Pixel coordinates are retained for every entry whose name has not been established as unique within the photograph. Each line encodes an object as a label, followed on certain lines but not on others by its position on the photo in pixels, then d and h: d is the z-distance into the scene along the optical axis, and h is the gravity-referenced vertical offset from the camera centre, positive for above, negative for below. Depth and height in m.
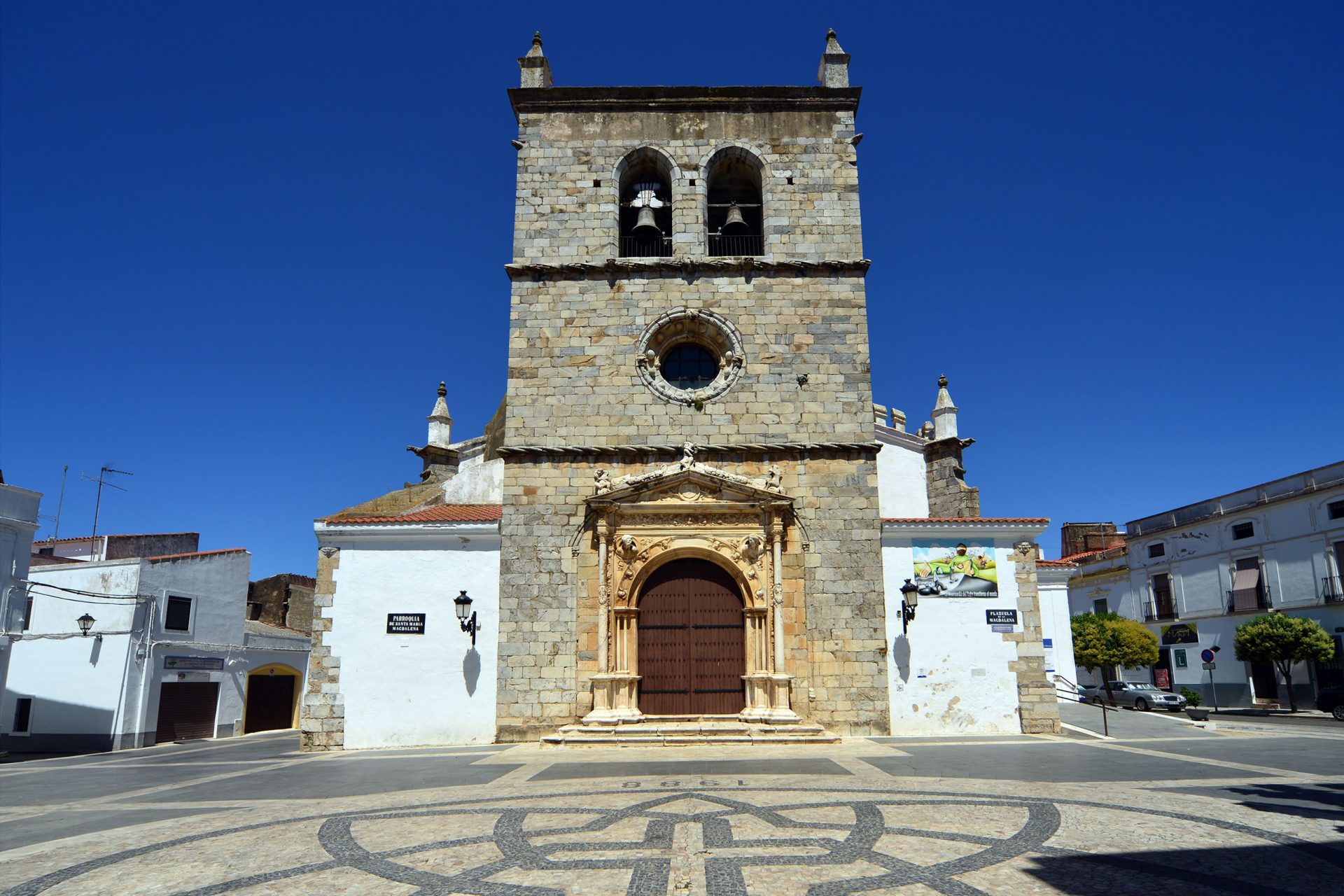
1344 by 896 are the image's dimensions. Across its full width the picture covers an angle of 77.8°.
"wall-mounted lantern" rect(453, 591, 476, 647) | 14.66 +0.44
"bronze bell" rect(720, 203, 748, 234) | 16.92 +8.28
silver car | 28.11 -2.03
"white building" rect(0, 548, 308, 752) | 19.75 -0.39
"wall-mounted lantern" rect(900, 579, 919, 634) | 14.73 +0.62
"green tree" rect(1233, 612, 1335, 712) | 26.78 -0.16
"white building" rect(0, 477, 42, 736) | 16.27 +1.80
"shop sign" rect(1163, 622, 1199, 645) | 33.47 +0.14
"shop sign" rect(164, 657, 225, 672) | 21.52 -0.62
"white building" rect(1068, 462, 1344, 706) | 28.34 +2.33
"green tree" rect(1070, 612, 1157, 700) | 32.00 -0.28
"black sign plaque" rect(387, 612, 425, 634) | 14.82 +0.27
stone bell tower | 14.75 +4.13
